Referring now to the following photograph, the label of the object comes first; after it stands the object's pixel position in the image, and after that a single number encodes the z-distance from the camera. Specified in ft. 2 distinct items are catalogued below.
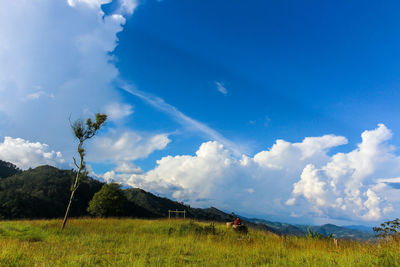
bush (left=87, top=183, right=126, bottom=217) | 117.29
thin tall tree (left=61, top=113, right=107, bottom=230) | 66.85
